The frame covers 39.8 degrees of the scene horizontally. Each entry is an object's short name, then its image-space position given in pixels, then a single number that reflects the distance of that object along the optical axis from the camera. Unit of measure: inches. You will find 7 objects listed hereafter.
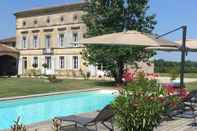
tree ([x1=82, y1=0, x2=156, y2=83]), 686.4
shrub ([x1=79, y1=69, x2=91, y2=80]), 965.7
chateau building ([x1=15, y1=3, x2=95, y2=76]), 1085.1
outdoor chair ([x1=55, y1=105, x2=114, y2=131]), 197.7
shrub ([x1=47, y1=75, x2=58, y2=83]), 758.3
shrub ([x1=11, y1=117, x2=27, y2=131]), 145.8
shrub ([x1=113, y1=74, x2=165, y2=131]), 173.2
